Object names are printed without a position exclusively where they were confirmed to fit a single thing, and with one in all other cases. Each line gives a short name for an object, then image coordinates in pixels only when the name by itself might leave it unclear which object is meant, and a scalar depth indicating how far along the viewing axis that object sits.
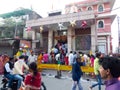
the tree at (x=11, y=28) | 13.72
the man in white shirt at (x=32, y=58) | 6.98
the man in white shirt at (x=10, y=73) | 3.35
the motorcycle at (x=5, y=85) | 3.39
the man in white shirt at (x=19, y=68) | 3.38
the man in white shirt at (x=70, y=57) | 6.82
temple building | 8.73
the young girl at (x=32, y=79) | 2.10
